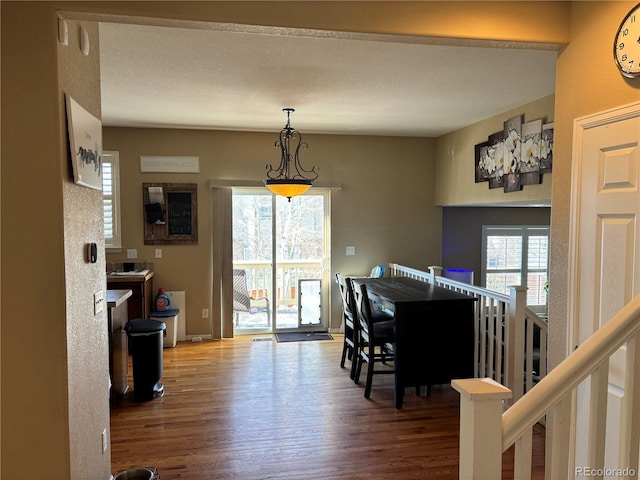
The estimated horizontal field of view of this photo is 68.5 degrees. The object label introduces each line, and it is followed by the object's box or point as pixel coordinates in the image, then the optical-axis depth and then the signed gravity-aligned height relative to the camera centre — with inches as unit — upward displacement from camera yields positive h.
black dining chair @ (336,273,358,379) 173.3 -38.4
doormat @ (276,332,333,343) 233.9 -56.8
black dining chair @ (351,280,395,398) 157.8 -37.5
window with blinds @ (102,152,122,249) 224.1 +11.2
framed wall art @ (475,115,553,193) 165.2 +27.3
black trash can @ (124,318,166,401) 154.0 -43.4
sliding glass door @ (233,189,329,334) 243.3 -19.5
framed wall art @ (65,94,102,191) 78.1 +14.4
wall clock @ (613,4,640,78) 75.0 +29.7
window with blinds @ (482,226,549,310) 263.3 -19.1
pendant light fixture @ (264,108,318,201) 232.5 +29.7
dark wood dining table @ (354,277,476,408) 149.9 -36.9
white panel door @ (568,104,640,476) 78.1 -1.6
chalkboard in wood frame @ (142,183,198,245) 227.5 +4.5
